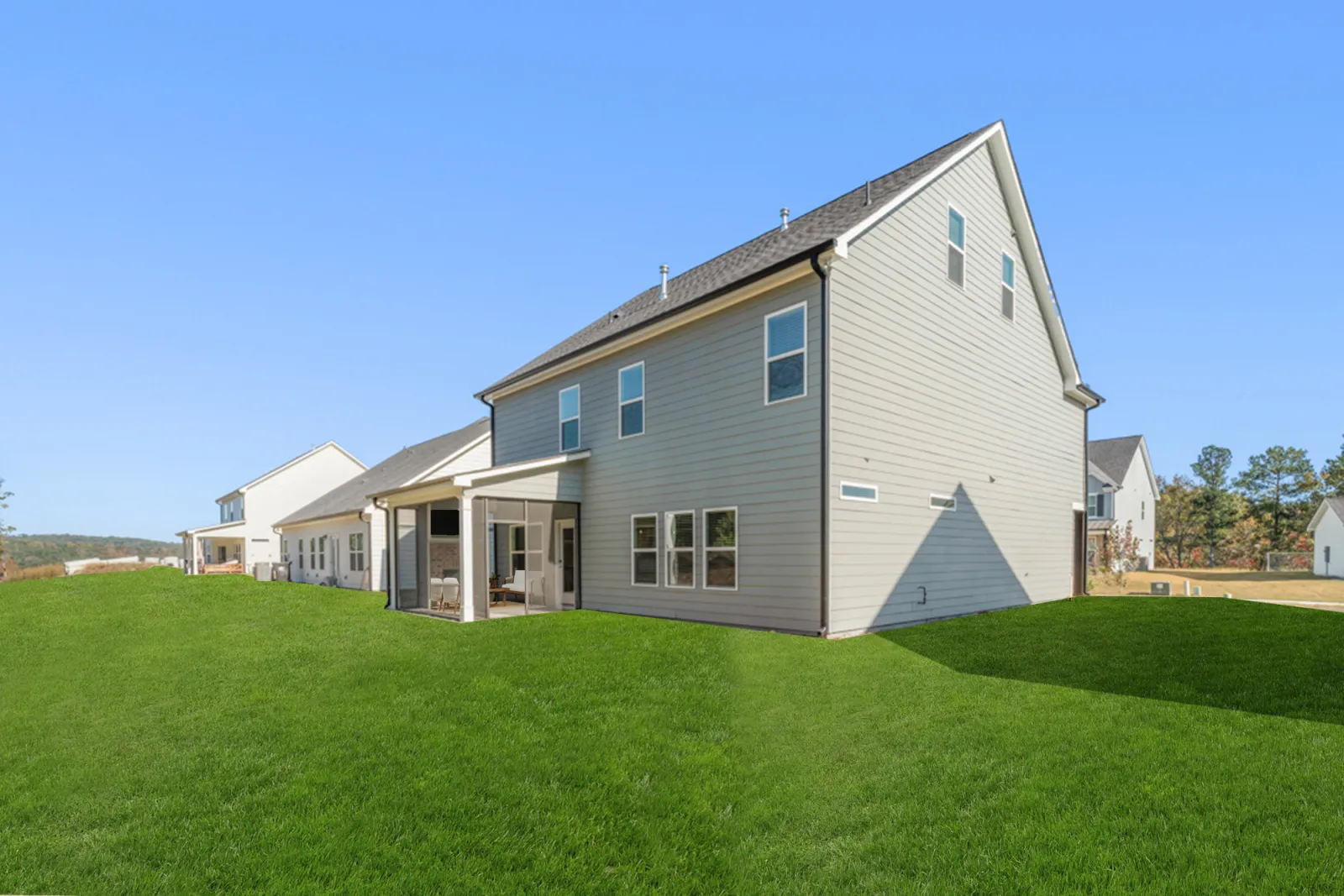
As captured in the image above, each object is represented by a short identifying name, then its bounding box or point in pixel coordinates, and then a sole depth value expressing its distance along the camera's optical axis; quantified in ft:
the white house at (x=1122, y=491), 135.03
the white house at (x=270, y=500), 130.21
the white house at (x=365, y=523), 80.48
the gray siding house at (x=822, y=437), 38.14
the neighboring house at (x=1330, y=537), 129.59
